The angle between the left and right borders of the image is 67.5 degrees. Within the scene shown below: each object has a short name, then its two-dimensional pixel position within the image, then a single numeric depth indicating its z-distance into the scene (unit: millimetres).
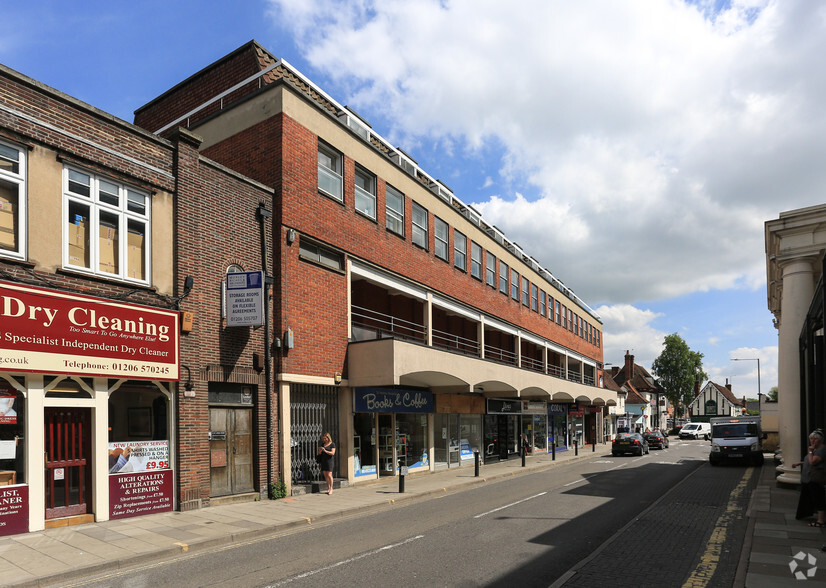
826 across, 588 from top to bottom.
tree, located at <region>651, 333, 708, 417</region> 92062
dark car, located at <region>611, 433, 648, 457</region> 33781
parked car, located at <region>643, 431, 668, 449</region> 40125
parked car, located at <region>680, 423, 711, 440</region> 61000
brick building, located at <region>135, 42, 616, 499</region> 16266
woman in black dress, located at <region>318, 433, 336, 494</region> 15883
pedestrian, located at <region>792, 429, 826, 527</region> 10461
